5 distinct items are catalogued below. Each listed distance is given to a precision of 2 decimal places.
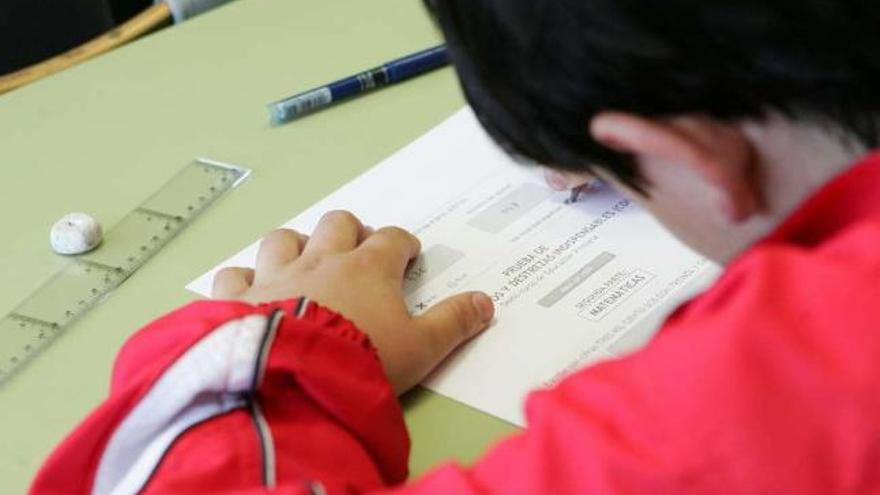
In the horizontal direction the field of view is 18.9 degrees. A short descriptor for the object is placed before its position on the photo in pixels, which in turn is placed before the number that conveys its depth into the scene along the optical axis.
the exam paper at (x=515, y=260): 1.10
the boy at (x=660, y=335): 0.90
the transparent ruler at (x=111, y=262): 1.17
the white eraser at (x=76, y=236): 1.22
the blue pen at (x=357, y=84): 1.30
